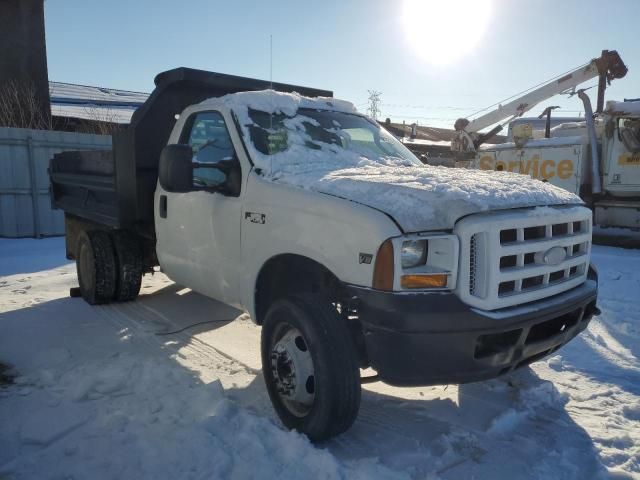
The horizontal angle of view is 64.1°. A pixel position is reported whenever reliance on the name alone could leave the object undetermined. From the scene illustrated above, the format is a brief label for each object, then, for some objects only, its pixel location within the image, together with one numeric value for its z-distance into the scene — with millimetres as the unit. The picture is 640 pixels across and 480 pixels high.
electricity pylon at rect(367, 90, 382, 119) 43394
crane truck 10164
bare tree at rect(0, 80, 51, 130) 13047
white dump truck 2500
